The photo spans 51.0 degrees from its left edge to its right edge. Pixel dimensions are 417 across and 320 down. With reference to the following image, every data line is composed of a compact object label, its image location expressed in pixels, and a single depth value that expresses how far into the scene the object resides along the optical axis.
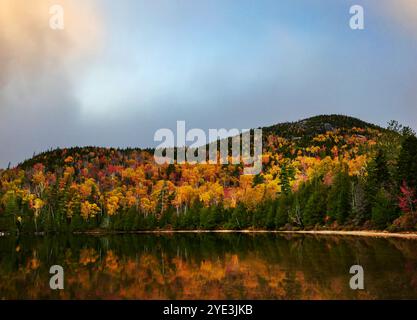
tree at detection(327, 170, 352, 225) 78.12
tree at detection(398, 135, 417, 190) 64.56
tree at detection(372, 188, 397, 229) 65.62
